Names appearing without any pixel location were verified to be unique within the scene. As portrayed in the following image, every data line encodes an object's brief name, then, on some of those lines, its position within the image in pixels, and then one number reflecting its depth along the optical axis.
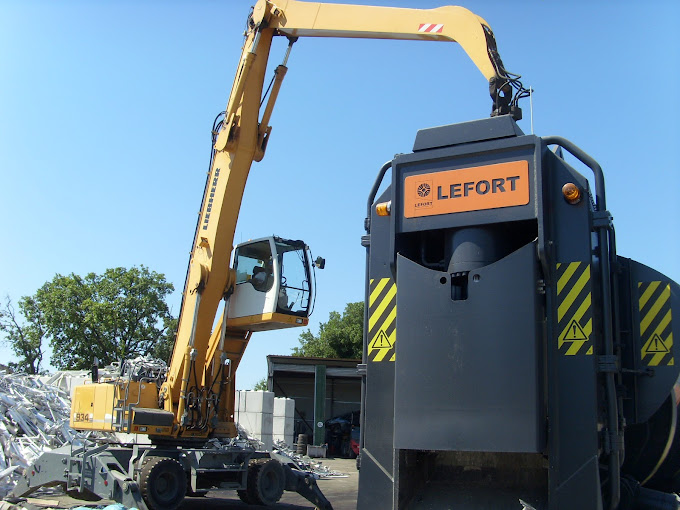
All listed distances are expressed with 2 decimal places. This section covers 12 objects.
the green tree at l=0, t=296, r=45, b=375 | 39.75
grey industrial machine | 3.50
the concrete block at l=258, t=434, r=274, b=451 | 20.84
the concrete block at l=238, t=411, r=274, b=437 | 21.38
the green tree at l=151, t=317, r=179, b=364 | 40.53
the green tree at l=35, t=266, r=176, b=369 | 38.75
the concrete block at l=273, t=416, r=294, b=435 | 23.80
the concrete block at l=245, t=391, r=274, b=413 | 21.58
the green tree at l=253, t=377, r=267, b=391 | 63.88
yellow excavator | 10.63
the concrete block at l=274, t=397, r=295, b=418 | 23.91
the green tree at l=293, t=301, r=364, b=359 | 49.12
